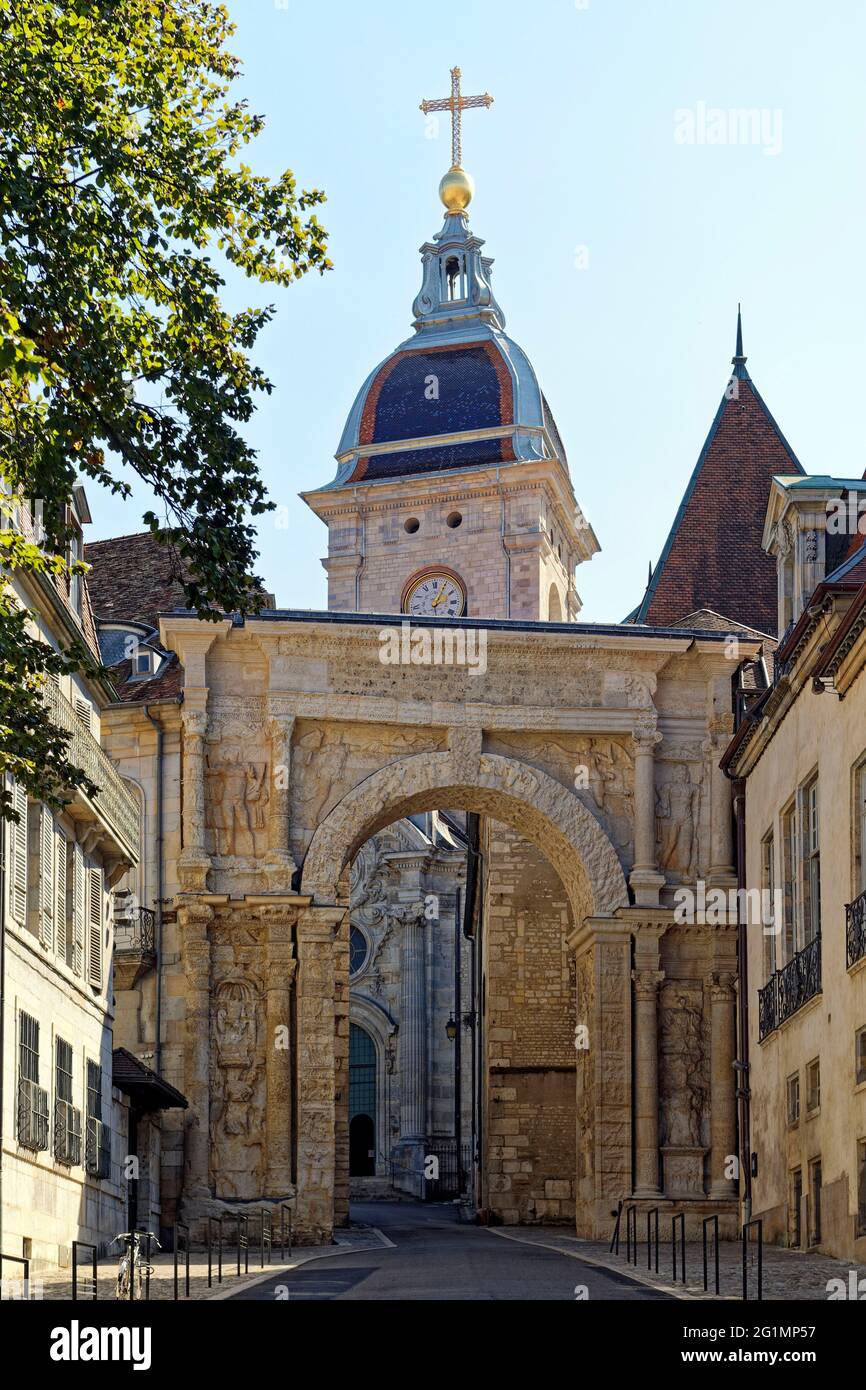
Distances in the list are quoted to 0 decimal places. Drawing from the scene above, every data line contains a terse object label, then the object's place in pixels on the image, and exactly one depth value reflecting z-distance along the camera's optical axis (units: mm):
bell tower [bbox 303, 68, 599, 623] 69250
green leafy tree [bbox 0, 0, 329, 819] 14094
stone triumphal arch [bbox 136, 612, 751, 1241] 32844
